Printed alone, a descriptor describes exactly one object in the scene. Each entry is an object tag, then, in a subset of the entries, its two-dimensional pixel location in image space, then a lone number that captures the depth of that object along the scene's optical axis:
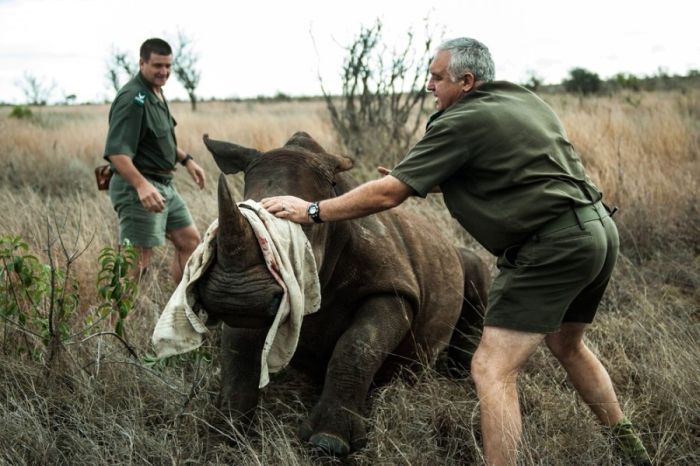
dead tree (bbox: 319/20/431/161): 10.88
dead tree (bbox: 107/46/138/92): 33.44
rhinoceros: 3.22
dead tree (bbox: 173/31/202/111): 44.12
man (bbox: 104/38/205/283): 5.91
